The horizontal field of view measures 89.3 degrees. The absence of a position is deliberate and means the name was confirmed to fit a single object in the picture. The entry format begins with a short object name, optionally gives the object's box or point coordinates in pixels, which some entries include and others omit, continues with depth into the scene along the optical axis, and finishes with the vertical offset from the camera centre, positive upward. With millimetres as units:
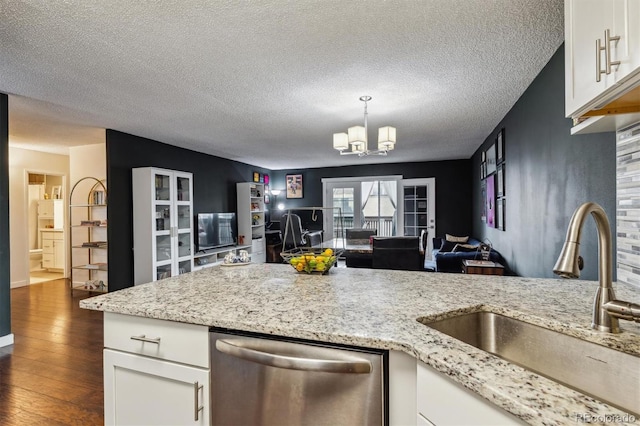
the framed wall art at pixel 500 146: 4031 +826
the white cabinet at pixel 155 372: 1178 -607
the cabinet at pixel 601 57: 853 +457
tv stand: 5727 -811
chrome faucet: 844 -157
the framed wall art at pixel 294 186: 8664 +718
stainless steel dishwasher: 945 -541
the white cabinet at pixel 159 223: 4547 -139
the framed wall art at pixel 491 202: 4547 +124
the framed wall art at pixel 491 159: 4547 +767
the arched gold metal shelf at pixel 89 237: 5188 -384
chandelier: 3461 +809
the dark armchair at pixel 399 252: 4125 -515
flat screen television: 5840 -325
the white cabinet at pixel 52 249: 6766 -727
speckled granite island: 680 -362
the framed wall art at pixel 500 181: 4047 +378
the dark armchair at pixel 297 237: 6588 -572
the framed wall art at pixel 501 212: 4020 -16
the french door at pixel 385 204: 7703 +207
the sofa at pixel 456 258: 3936 -586
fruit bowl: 1848 -295
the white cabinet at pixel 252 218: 7109 -110
